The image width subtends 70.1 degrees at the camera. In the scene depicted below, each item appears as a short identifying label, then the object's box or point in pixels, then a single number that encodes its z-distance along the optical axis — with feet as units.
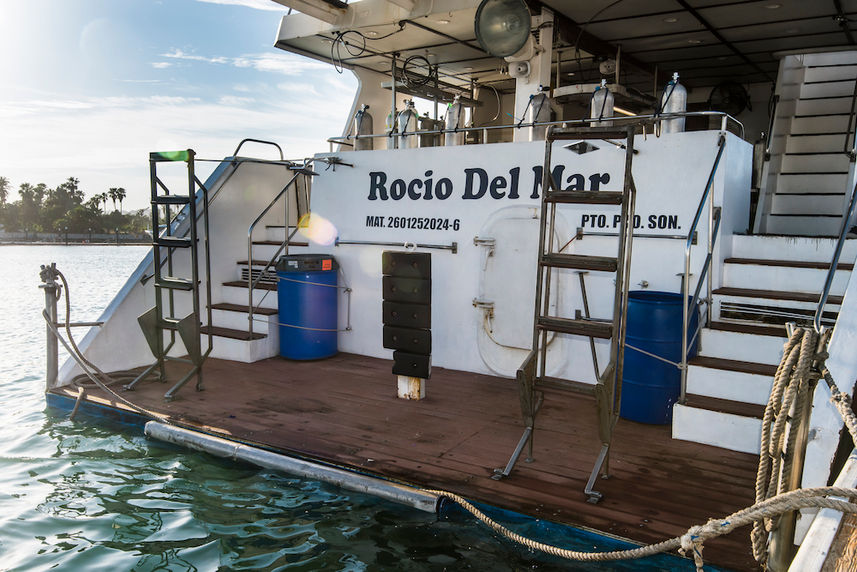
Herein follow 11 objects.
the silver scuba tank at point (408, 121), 22.88
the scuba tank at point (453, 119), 21.74
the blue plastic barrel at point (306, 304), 21.26
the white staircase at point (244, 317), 21.79
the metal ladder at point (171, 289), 17.52
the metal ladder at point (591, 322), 11.05
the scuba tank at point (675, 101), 17.49
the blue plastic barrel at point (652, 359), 14.61
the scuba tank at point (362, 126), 24.09
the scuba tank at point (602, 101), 18.86
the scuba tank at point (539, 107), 20.52
